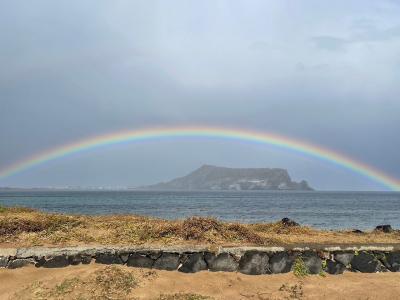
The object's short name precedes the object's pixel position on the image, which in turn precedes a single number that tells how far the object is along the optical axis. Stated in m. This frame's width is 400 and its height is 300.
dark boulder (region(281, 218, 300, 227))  16.51
